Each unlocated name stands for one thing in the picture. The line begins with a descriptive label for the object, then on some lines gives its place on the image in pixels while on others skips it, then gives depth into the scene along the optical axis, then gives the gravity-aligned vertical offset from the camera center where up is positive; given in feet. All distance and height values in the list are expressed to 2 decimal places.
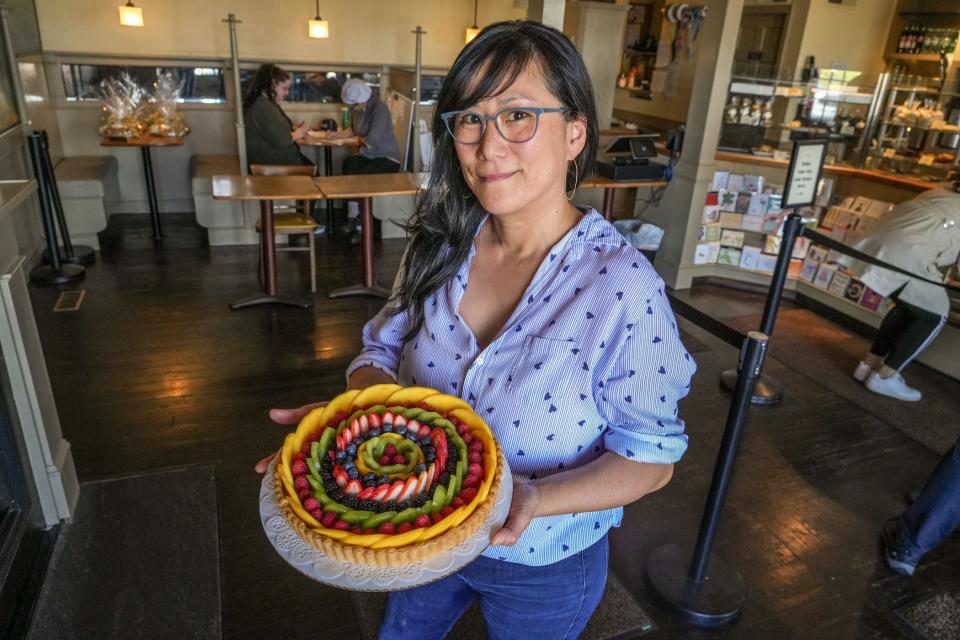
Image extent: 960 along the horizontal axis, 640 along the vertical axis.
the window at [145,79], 20.47 -0.66
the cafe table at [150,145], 18.33 -2.32
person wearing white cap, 19.86 -2.10
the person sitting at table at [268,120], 18.28 -1.47
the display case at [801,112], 15.96 -0.45
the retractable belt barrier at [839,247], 9.46 -2.06
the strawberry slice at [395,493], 3.67 -2.18
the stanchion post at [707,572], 6.91 -5.39
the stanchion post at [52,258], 15.55 -4.61
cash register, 16.03 -1.76
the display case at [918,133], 15.01 -0.75
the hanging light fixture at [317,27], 21.65 +1.19
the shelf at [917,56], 22.21 +1.36
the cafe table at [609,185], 15.89 -2.30
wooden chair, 15.61 -3.45
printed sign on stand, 10.80 -1.24
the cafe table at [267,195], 13.88 -2.56
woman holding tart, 3.52 -1.35
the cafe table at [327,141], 20.57 -2.15
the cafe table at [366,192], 14.74 -2.55
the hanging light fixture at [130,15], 19.43 +1.14
